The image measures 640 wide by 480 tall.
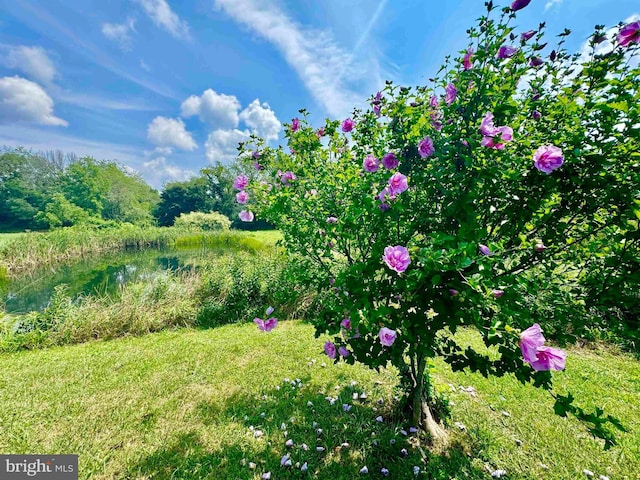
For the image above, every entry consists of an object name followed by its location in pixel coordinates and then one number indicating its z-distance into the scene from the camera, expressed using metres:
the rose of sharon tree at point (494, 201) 1.14
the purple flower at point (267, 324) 1.97
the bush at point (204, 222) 26.08
